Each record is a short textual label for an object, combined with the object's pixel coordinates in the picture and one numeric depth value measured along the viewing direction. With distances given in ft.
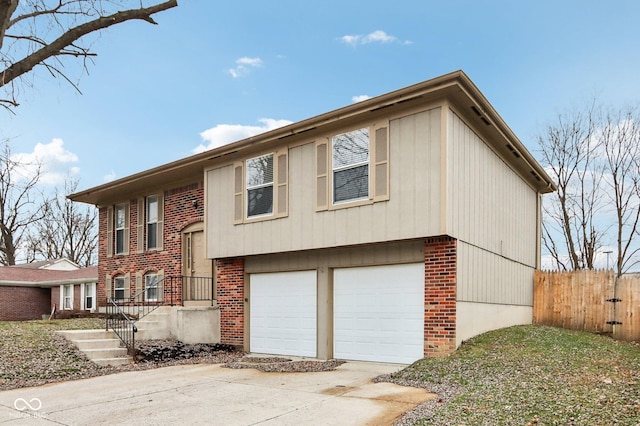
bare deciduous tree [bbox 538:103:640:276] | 69.62
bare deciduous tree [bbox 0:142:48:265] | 111.55
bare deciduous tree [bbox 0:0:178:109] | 18.08
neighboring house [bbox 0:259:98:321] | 84.17
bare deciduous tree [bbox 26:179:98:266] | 127.95
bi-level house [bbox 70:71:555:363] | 31.63
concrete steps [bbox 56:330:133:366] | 36.09
